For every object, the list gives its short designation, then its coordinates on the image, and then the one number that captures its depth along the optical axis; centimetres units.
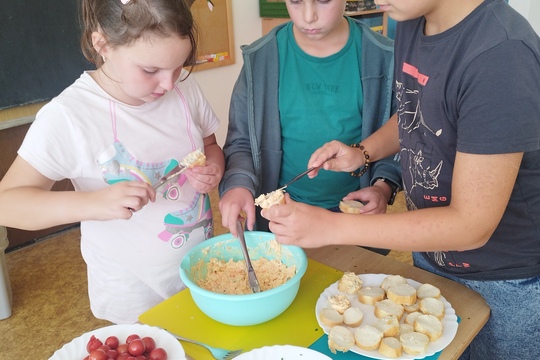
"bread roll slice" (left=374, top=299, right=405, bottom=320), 94
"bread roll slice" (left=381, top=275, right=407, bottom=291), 102
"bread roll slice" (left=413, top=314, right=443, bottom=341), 88
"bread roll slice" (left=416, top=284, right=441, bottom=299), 99
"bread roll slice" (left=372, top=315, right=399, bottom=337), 89
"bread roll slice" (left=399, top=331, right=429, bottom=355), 85
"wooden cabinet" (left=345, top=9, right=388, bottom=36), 336
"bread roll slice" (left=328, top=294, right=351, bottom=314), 96
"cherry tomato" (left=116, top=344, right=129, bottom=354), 83
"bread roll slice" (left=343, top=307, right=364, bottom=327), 93
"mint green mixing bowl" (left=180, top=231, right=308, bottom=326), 92
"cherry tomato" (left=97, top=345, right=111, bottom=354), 82
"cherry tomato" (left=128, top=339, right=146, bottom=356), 82
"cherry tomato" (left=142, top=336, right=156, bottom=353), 84
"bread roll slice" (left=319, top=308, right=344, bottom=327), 92
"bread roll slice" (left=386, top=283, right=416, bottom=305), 97
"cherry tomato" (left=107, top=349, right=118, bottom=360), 82
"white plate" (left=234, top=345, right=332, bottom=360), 84
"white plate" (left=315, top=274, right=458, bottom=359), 86
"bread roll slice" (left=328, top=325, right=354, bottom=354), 88
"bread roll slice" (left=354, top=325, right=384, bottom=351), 87
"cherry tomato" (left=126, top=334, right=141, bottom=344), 85
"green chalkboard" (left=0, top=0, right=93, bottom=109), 241
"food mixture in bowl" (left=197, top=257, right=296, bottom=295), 109
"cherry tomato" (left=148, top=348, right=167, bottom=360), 81
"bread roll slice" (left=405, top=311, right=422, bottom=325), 93
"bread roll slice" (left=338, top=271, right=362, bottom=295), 101
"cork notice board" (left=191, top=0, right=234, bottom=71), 316
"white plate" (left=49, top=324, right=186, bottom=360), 83
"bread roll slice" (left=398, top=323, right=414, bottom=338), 90
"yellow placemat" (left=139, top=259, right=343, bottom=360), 93
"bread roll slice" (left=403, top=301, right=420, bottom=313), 96
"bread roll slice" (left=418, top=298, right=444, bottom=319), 93
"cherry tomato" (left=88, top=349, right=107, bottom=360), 80
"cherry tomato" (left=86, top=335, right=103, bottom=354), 83
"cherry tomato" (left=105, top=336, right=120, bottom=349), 85
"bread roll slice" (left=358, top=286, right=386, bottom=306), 98
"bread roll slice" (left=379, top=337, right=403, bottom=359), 85
